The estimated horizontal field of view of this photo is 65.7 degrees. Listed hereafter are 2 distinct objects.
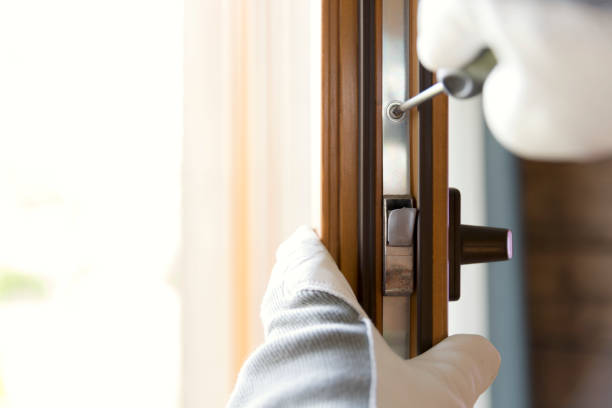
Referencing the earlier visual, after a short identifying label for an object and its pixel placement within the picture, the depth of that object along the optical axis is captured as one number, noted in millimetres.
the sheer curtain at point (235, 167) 1011
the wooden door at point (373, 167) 397
